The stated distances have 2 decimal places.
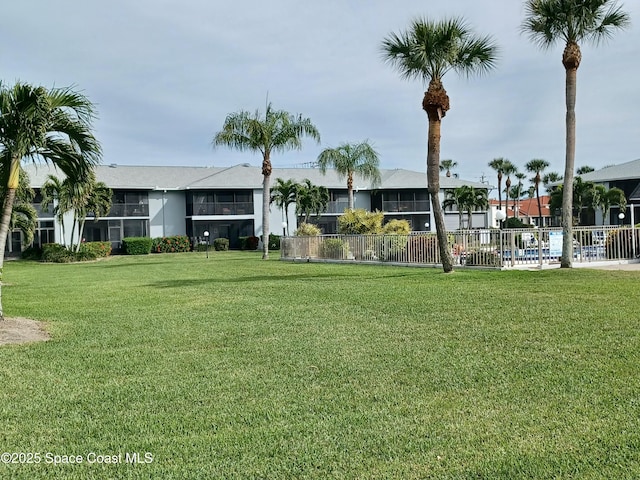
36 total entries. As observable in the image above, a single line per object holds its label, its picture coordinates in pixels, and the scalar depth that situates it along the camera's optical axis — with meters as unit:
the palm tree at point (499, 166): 80.06
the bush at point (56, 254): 36.34
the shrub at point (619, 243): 21.28
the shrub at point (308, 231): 32.72
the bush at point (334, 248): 27.36
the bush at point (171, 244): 45.22
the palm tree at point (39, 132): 9.33
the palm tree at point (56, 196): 35.03
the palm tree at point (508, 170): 80.44
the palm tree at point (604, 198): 41.12
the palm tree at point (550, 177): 78.03
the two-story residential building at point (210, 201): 46.06
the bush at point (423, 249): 22.28
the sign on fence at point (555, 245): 19.97
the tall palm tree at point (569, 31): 17.34
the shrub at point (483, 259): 19.66
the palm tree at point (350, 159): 38.59
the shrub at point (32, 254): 39.25
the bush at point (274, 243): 46.59
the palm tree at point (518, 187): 84.25
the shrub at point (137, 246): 44.09
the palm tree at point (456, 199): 49.09
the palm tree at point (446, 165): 93.23
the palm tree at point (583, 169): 82.72
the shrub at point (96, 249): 38.38
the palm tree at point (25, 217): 30.96
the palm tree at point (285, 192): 43.00
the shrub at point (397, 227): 27.47
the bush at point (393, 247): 23.72
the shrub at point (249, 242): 48.12
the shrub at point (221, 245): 46.84
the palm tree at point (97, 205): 36.44
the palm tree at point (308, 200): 43.33
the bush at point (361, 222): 29.30
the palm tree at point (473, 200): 48.97
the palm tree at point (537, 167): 74.81
